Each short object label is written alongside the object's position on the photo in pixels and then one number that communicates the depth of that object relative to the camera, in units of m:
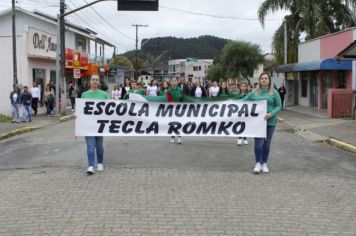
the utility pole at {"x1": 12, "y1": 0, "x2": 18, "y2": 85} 26.66
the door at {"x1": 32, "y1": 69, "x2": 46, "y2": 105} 30.94
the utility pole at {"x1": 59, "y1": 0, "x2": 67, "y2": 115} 26.18
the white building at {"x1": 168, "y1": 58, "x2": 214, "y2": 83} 139.25
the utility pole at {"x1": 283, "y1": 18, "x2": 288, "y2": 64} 35.38
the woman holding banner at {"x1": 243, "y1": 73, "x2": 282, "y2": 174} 9.30
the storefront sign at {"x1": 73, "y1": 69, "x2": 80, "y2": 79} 28.80
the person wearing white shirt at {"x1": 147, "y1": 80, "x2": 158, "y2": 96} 18.00
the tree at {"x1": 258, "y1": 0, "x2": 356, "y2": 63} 34.34
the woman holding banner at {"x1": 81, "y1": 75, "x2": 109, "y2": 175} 9.13
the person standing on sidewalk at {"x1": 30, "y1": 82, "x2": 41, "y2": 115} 25.89
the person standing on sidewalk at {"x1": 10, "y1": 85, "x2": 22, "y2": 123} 21.88
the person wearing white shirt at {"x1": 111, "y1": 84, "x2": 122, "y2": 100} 23.53
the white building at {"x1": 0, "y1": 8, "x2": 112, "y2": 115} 28.47
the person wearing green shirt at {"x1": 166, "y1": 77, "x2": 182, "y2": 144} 11.52
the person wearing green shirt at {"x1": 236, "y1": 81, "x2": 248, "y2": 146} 13.26
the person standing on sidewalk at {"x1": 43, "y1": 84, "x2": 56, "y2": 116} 26.58
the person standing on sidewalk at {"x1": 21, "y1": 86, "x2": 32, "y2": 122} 22.33
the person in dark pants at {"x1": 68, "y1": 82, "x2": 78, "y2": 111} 30.14
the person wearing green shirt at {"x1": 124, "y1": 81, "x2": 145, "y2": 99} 12.58
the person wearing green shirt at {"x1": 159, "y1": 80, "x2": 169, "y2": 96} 16.50
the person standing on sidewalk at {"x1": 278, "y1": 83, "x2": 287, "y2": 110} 33.07
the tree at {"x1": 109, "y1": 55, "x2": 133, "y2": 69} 94.22
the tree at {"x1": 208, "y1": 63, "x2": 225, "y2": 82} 86.34
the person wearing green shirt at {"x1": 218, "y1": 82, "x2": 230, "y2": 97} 14.62
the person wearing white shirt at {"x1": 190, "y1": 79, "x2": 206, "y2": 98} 18.28
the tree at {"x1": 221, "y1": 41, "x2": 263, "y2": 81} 67.56
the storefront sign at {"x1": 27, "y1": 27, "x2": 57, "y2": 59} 29.61
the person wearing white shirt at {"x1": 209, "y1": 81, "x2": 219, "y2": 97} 20.33
